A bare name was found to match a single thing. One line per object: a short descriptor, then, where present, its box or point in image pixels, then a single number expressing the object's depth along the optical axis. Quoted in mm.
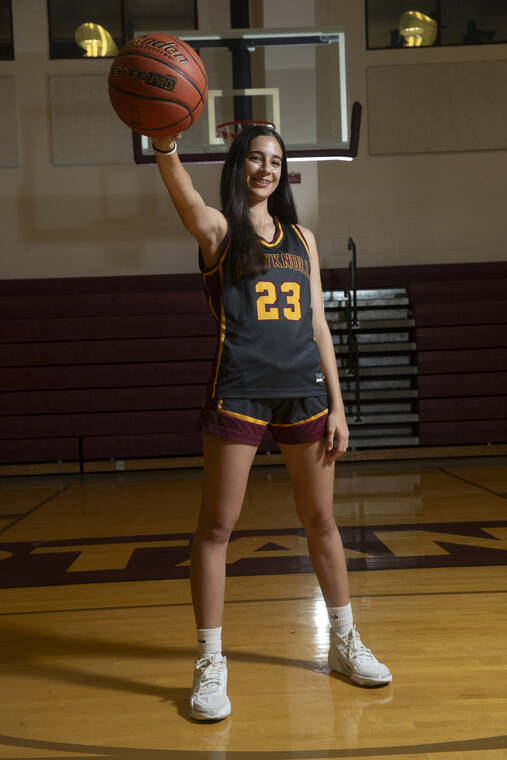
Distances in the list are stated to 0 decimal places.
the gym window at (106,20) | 7762
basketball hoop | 5954
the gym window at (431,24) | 7785
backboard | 6160
